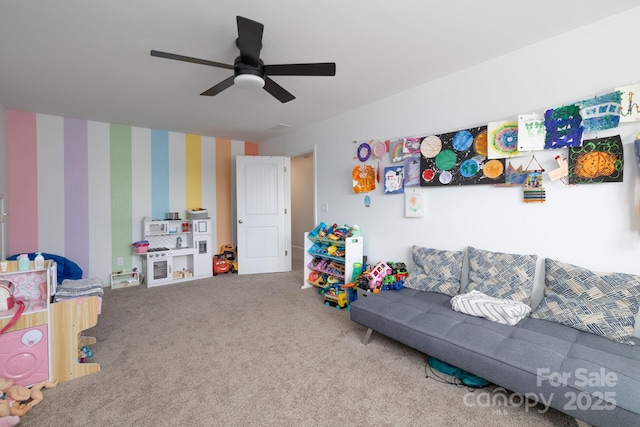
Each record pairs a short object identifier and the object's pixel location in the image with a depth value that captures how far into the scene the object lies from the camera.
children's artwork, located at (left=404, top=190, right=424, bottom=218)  2.96
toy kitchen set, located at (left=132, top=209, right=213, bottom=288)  4.29
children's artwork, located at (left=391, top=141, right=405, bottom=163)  3.11
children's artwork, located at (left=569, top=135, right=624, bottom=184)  1.87
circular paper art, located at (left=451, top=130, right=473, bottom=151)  2.56
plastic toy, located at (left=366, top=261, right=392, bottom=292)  2.89
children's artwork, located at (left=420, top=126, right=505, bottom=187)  2.47
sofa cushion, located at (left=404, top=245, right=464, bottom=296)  2.56
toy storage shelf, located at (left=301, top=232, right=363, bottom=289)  3.41
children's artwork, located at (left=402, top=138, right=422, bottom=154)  2.96
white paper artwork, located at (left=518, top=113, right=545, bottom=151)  2.17
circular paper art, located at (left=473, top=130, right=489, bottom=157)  2.47
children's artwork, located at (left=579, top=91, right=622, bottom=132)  1.85
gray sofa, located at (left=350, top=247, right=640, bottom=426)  1.31
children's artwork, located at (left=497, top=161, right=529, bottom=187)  2.27
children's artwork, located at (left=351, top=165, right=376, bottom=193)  3.46
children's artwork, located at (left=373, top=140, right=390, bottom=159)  3.29
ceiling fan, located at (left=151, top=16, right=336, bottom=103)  1.70
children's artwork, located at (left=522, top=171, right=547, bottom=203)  2.18
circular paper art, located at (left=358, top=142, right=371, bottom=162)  3.50
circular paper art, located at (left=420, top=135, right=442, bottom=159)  2.79
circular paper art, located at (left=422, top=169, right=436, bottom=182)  2.85
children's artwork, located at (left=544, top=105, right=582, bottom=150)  2.00
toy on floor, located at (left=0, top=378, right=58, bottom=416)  1.64
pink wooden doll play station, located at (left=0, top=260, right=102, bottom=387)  1.84
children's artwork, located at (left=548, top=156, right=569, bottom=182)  2.07
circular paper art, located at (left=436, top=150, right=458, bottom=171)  2.68
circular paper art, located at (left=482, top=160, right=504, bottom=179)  2.39
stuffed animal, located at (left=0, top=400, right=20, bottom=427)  1.50
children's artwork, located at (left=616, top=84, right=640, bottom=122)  1.79
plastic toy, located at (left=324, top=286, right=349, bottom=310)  3.21
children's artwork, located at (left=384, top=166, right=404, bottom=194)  3.14
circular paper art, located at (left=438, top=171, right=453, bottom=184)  2.72
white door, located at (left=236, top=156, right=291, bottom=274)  4.76
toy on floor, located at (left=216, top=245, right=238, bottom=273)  4.98
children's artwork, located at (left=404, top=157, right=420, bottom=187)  2.99
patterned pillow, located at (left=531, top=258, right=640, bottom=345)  1.73
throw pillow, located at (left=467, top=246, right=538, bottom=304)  2.17
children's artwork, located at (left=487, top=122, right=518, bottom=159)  2.30
